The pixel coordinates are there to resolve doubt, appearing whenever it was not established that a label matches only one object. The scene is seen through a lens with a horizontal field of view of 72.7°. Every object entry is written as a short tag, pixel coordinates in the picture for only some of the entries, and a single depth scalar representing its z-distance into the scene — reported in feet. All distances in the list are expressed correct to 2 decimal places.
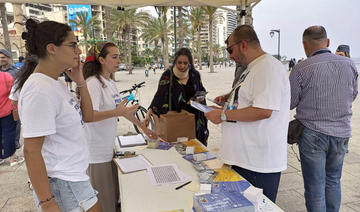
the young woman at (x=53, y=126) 3.54
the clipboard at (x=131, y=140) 8.37
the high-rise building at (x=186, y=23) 113.62
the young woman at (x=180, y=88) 9.43
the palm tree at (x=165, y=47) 69.10
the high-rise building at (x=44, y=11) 180.60
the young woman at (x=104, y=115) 6.40
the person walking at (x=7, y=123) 12.64
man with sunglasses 5.13
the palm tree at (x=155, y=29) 144.25
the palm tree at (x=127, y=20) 102.99
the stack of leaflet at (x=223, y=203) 3.54
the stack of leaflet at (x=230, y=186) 5.07
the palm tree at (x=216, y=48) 263.14
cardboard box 8.14
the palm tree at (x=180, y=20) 64.42
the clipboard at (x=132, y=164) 6.27
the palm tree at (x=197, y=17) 109.19
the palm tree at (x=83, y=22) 124.67
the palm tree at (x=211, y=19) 83.84
